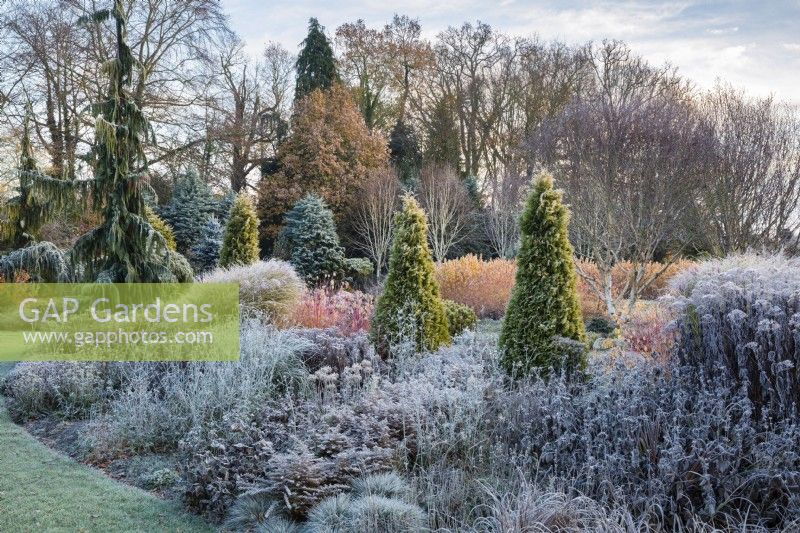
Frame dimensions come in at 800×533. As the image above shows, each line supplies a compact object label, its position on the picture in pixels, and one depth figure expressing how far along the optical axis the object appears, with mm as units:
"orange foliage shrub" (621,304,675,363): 5339
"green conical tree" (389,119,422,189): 21531
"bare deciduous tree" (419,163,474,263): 16188
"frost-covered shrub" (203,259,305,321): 8195
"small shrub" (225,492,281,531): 3184
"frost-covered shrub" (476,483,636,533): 2584
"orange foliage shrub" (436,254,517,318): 11094
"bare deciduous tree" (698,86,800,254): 10484
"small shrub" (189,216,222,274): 15211
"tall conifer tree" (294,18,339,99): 20344
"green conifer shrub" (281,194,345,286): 14703
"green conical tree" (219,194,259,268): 10727
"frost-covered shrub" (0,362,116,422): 5457
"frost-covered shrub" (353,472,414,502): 3152
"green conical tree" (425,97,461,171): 22094
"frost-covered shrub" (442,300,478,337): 8648
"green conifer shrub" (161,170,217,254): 16828
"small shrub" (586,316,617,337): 9446
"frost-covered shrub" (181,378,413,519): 3246
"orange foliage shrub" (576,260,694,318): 10883
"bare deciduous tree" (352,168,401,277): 16469
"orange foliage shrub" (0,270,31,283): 11972
